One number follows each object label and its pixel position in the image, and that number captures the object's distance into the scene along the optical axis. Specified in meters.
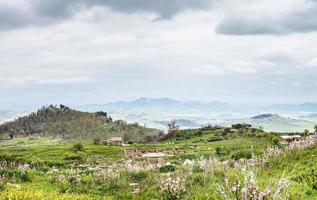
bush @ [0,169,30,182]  25.70
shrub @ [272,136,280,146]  66.69
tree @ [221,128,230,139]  95.31
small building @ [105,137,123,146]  104.51
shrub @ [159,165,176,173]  27.95
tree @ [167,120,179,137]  119.46
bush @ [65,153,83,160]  60.14
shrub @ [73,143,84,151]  74.72
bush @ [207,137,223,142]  91.30
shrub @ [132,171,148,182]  23.62
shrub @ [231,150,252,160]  37.59
